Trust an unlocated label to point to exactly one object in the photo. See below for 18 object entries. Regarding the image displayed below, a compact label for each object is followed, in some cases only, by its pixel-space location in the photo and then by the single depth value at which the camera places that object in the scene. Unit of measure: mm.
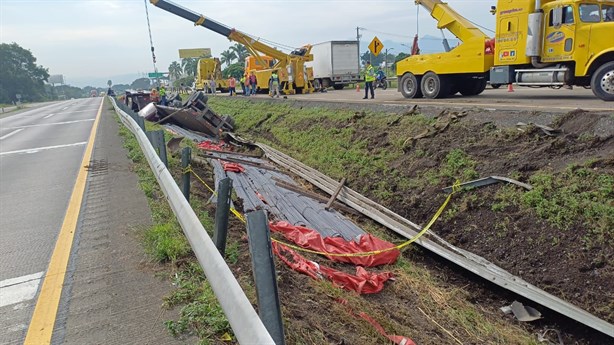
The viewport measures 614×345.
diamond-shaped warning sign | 24406
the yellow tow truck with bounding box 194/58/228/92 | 38812
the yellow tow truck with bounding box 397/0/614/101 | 10914
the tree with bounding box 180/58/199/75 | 109062
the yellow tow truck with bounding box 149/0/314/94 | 24780
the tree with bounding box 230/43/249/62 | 89250
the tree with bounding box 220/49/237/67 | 90938
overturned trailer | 16734
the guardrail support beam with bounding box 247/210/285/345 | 2154
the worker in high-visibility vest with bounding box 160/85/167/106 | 25178
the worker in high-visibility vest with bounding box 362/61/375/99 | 18391
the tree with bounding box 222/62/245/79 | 68062
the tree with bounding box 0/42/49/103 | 100588
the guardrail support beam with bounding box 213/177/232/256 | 3605
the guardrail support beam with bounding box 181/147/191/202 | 5180
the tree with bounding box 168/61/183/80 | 129475
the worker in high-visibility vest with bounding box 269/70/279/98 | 24953
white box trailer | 29750
